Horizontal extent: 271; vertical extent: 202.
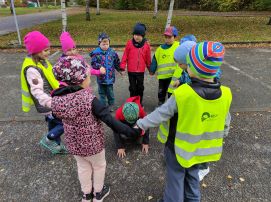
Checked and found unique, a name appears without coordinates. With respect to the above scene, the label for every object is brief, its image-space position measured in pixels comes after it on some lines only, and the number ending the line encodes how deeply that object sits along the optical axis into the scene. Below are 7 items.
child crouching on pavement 2.16
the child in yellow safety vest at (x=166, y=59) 3.00
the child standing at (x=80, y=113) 1.51
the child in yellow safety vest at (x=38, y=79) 2.11
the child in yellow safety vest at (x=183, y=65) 1.99
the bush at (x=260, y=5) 17.11
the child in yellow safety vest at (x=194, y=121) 1.44
